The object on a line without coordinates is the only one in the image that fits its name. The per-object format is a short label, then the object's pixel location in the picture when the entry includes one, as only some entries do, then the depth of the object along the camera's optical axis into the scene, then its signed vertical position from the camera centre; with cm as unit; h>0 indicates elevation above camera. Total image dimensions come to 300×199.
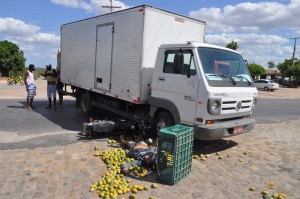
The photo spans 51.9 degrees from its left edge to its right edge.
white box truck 661 -6
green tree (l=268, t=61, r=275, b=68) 9850 +420
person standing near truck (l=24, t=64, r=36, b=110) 1221 -66
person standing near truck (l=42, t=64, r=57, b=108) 1273 -50
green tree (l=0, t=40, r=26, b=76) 4847 +95
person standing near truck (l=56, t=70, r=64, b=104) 1370 -86
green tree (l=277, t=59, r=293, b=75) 6788 +288
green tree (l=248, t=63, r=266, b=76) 7088 +169
